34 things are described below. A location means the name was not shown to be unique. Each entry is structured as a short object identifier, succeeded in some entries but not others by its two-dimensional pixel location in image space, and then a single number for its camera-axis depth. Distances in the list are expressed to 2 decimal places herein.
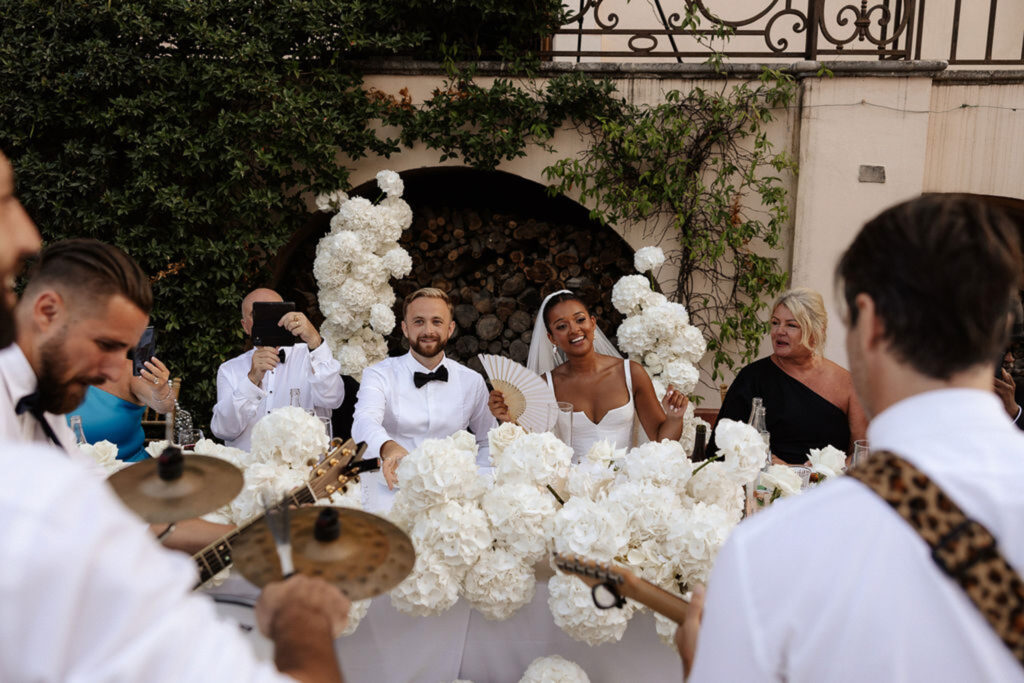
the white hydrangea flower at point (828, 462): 2.30
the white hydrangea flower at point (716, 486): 1.94
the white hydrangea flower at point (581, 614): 1.70
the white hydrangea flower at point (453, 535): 1.79
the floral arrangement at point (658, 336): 4.24
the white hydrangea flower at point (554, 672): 1.85
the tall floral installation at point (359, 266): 4.95
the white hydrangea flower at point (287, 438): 2.04
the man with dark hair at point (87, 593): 0.64
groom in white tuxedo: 3.74
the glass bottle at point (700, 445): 2.18
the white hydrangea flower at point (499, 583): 1.80
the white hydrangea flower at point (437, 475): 1.80
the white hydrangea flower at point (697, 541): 1.68
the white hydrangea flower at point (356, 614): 1.73
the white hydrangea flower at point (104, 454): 2.16
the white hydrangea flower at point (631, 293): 4.43
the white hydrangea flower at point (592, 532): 1.67
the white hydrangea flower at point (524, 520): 1.81
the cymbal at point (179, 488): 1.19
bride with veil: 3.79
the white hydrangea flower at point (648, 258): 4.56
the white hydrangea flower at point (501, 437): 2.16
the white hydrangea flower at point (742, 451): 1.88
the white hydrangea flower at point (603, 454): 2.16
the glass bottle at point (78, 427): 2.35
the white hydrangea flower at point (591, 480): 1.99
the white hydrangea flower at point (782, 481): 2.14
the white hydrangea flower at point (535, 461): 1.92
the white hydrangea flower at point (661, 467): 1.89
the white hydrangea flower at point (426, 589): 1.77
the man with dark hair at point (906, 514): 0.84
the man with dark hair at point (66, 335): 1.39
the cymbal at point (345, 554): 0.99
